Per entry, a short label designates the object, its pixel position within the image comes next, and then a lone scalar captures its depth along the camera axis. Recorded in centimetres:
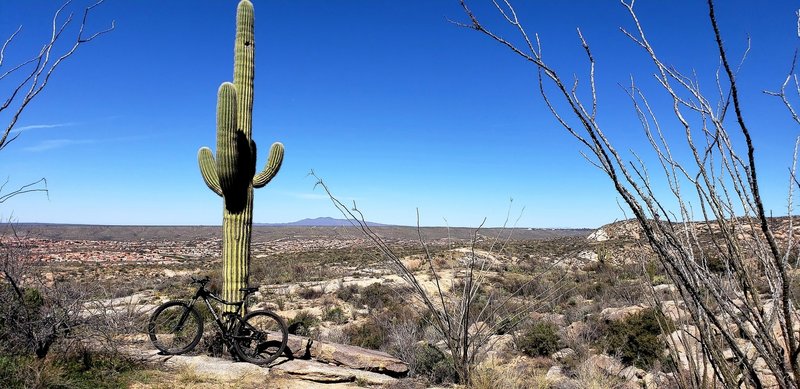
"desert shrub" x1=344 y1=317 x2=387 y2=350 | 994
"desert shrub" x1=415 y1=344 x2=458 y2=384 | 662
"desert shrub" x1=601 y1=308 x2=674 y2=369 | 805
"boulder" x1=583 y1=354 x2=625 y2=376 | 761
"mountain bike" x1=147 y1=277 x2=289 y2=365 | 654
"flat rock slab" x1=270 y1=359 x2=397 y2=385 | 616
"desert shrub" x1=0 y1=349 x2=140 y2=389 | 437
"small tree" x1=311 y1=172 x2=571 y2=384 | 501
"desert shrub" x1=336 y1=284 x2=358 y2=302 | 1605
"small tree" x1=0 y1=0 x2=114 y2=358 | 513
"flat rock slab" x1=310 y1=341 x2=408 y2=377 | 670
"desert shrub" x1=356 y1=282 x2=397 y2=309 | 1475
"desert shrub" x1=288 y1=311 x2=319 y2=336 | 876
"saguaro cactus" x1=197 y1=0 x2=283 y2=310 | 712
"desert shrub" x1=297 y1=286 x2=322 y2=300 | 1666
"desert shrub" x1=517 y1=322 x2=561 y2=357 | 931
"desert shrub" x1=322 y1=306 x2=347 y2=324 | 1304
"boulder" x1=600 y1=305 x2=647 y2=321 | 1011
